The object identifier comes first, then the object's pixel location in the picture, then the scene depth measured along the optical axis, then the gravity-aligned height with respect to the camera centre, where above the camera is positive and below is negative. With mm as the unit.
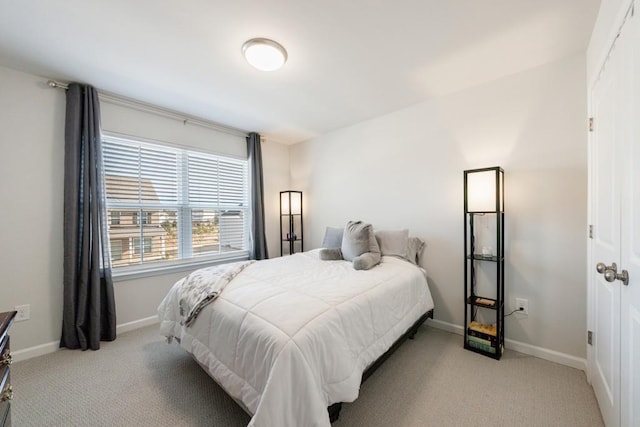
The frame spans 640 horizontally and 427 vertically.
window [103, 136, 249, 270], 2660 +109
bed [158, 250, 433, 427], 1103 -697
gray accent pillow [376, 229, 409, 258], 2619 -350
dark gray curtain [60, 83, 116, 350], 2236 -149
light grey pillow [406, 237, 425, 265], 2611 -418
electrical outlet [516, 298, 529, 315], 2144 -843
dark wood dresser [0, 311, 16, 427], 824 -550
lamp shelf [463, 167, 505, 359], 2047 -434
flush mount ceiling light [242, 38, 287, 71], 1759 +1169
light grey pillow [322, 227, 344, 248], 2916 -327
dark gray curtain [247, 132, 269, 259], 3686 +146
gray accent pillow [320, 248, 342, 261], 2680 -478
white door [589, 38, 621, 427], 1247 -169
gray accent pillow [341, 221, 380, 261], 2549 -325
